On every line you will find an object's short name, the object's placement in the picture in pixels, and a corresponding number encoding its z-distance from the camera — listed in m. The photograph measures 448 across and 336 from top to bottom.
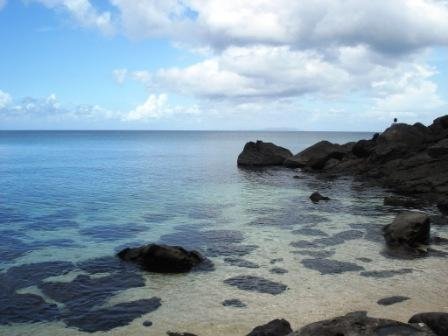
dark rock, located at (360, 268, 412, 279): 20.92
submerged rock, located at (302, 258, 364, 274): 21.80
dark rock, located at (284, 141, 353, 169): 67.88
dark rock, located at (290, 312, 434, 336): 9.92
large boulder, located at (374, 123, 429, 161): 54.54
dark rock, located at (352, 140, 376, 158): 62.47
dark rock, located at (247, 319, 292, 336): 13.59
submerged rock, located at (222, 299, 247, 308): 17.58
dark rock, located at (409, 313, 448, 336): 12.40
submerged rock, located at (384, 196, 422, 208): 38.44
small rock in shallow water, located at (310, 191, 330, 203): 41.19
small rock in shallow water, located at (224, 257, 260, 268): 22.52
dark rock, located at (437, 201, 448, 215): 35.57
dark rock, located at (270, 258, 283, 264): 22.99
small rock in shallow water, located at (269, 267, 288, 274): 21.52
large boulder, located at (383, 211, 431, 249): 25.70
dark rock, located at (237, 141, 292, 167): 75.88
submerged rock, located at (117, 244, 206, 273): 21.41
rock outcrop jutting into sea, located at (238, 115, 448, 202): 45.12
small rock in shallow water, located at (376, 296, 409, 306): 17.55
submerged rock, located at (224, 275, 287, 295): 19.18
